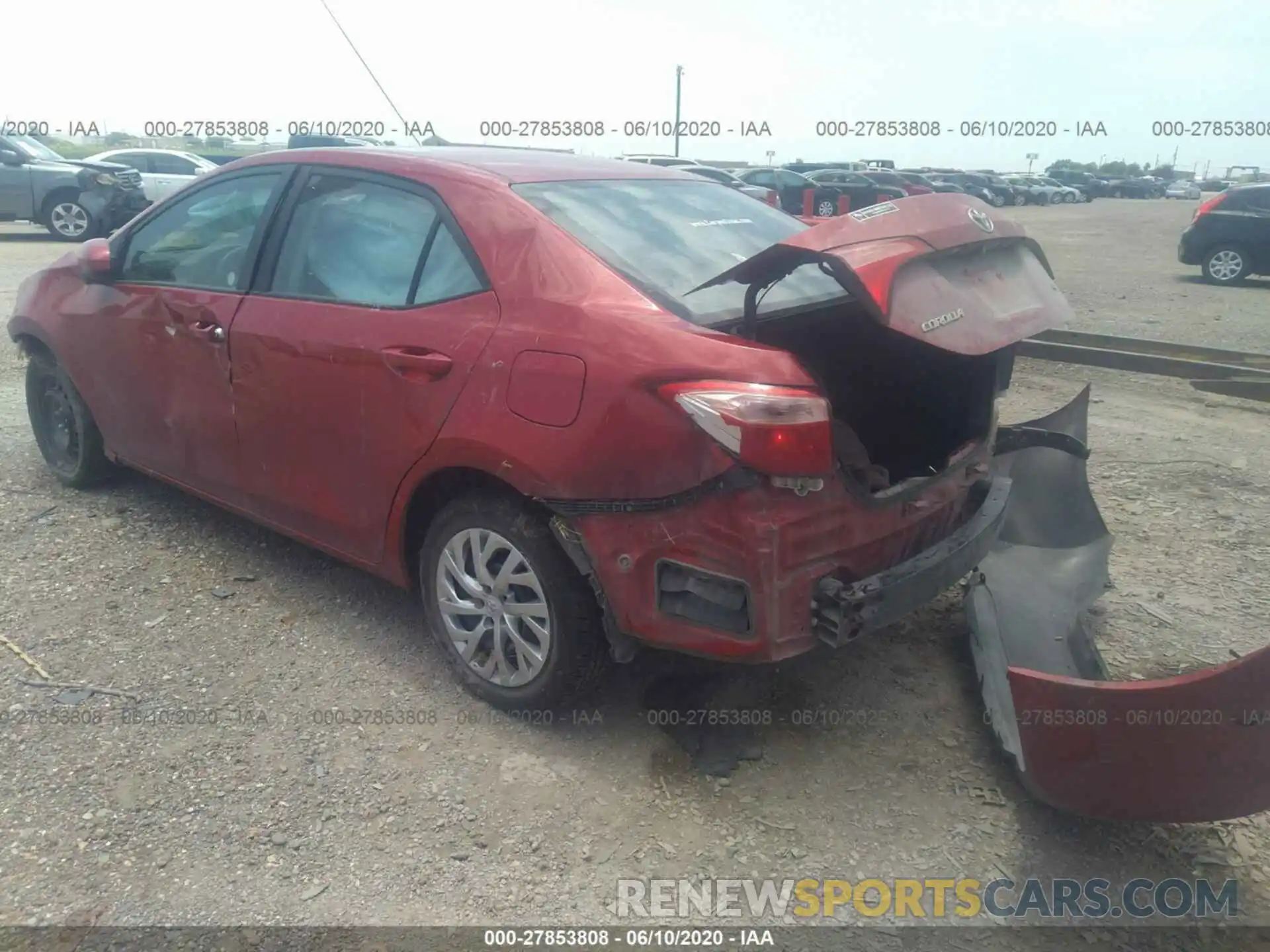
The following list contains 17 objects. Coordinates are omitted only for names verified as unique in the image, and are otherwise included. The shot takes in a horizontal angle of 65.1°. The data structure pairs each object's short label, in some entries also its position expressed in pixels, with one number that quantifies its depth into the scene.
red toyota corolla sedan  2.50
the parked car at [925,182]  30.90
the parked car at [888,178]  29.89
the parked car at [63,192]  15.70
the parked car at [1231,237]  13.88
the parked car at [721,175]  18.51
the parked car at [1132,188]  58.03
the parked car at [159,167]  18.88
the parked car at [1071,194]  48.62
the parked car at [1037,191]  44.44
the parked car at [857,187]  23.44
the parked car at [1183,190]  61.91
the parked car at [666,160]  24.03
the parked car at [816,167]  37.41
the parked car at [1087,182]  55.19
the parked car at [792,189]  24.33
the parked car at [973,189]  36.97
